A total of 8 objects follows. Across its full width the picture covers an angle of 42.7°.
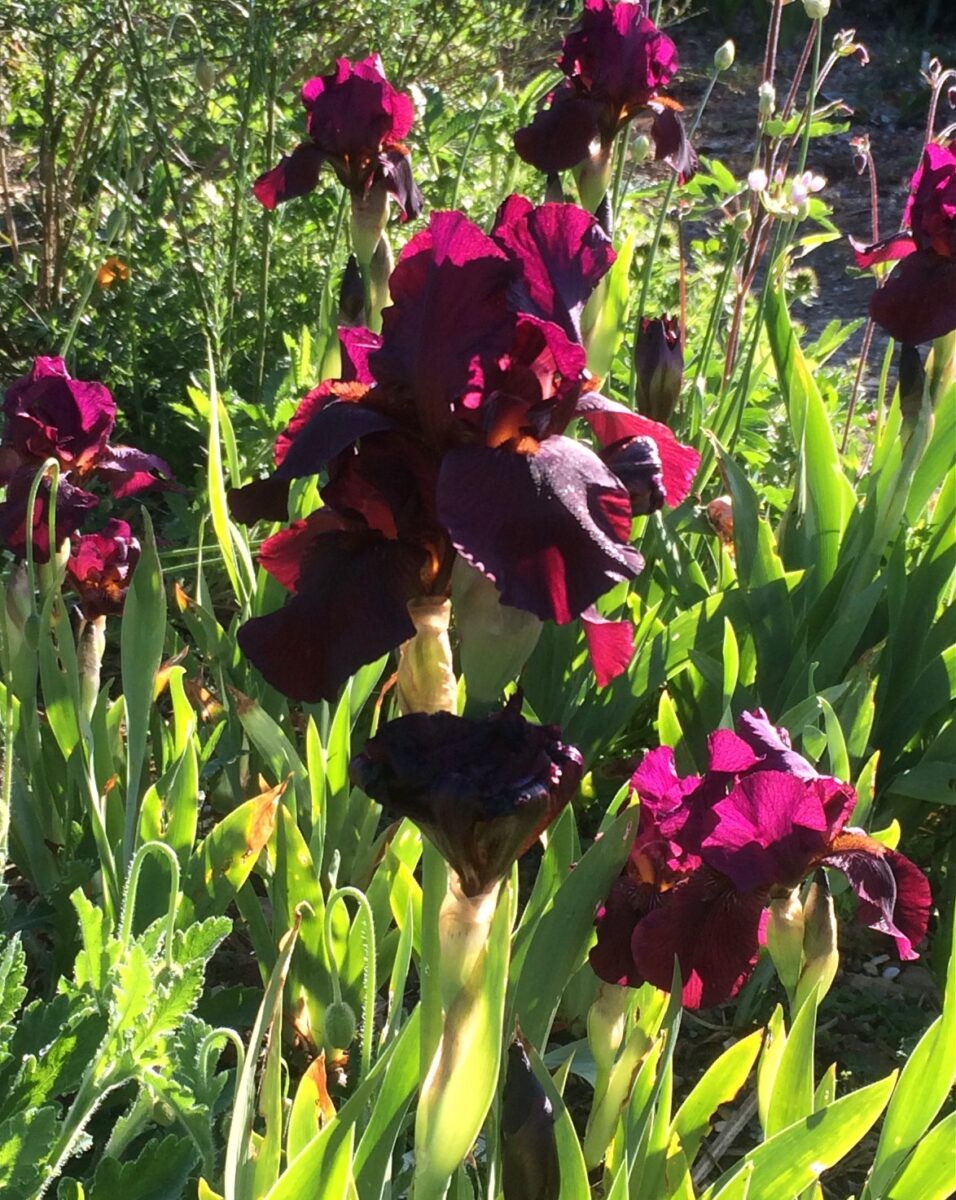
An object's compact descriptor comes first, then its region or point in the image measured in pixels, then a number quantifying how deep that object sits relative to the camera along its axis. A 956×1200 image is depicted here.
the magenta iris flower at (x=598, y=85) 1.89
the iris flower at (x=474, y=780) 0.67
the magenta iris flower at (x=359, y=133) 1.81
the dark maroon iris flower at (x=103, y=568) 1.48
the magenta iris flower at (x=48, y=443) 1.40
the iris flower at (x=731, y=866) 0.91
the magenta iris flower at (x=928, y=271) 1.65
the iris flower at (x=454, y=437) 0.68
